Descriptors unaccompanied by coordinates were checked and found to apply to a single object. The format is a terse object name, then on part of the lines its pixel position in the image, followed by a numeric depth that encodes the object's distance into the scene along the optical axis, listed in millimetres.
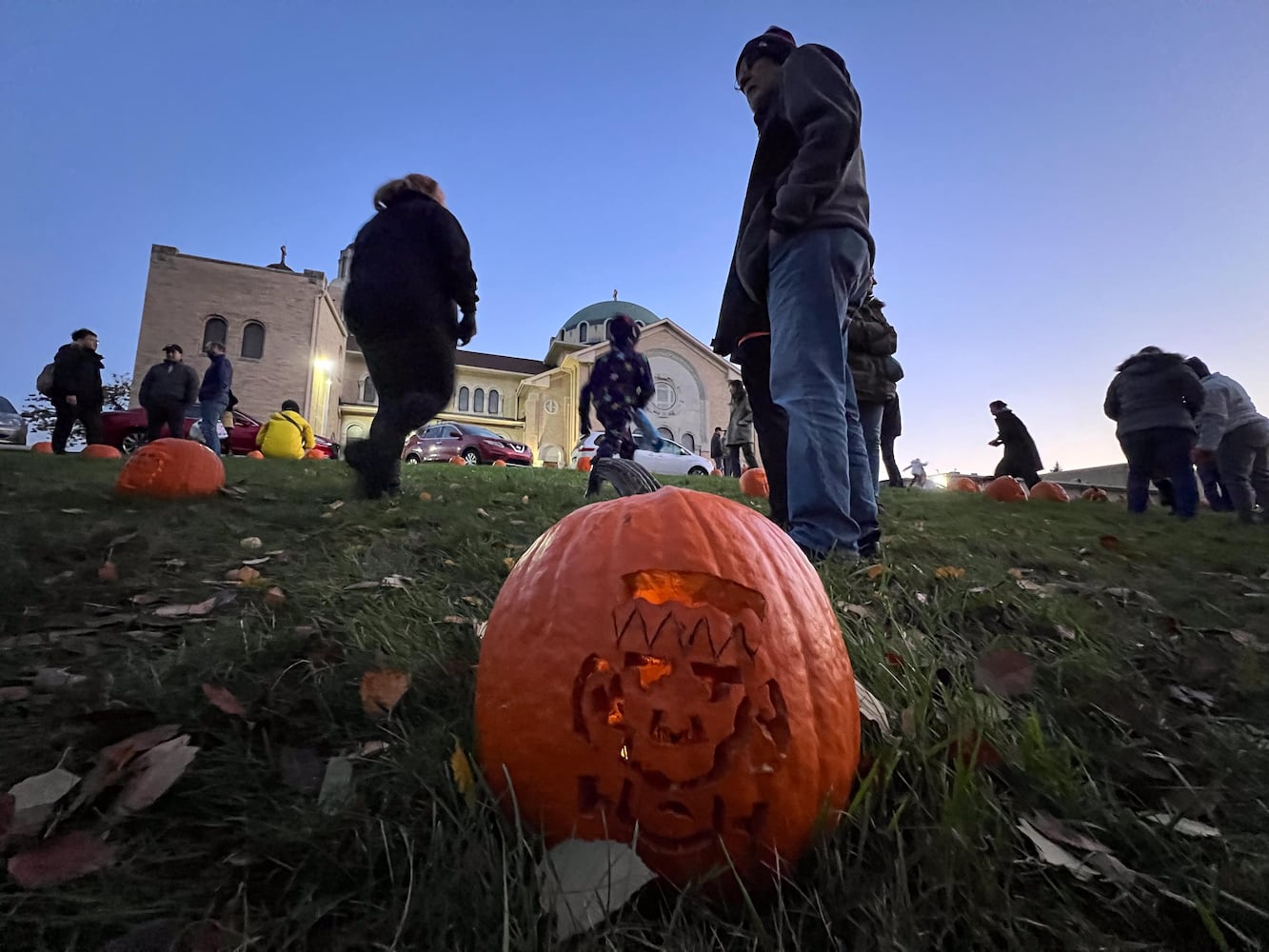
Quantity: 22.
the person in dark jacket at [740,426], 10610
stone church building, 27969
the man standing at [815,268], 2277
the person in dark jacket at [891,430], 8570
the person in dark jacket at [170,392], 7676
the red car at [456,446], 18688
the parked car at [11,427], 16202
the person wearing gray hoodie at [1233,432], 6164
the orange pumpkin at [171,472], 3717
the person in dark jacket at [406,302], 3607
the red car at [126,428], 11906
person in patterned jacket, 6188
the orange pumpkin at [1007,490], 6715
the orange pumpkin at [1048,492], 7141
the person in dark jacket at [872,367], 3785
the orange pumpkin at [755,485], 6281
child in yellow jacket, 10055
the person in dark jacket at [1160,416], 5309
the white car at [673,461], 17797
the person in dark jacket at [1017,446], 8164
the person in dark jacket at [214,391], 8789
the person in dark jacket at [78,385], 7773
